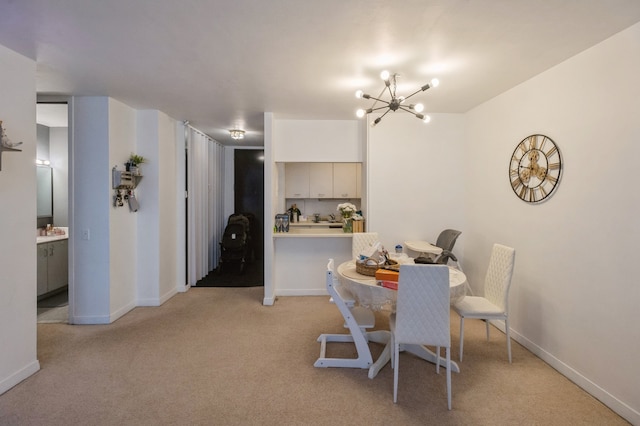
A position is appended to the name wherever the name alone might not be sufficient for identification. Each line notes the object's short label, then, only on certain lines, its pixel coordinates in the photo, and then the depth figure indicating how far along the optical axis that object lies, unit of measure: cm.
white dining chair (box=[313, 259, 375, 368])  264
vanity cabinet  427
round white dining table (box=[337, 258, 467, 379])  246
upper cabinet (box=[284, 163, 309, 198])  627
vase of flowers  457
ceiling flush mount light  542
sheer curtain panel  520
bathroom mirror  481
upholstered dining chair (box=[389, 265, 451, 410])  223
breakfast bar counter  480
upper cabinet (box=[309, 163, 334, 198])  626
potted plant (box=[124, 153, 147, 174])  403
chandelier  260
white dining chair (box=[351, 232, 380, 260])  389
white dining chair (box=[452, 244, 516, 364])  278
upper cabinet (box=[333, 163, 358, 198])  626
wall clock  281
